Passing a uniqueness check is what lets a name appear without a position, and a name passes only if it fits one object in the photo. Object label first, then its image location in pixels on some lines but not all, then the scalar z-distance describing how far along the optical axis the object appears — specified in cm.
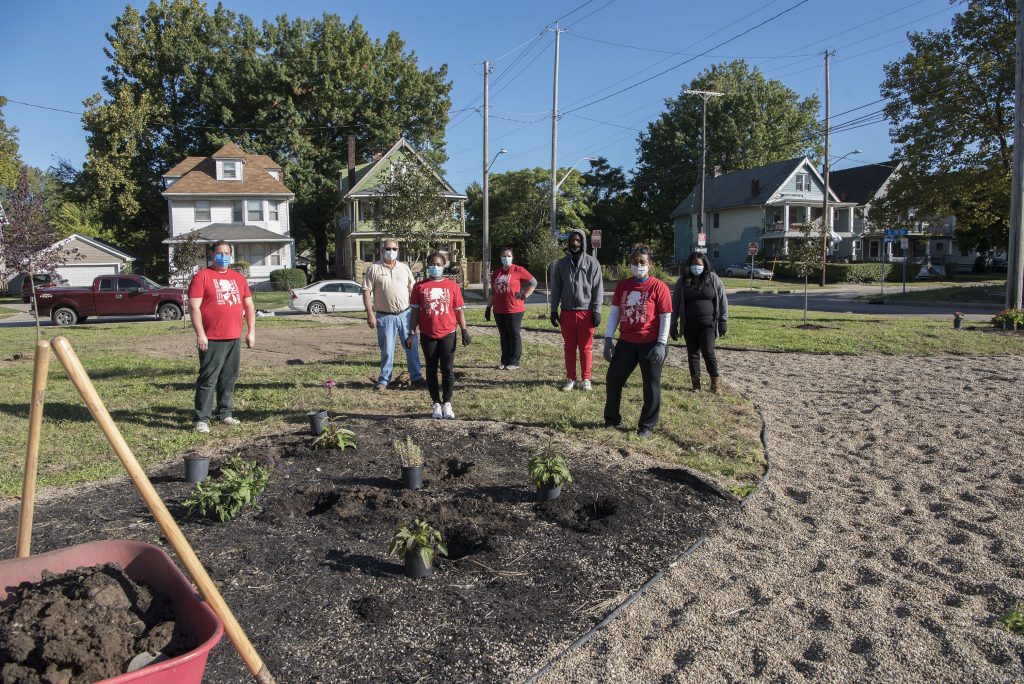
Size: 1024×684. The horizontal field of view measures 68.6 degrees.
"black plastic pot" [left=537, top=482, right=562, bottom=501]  527
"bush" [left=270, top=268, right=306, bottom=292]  4266
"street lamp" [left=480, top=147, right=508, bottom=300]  3453
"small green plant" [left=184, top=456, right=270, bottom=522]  488
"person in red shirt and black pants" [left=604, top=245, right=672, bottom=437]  711
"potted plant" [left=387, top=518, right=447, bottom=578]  410
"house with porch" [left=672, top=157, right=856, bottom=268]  5925
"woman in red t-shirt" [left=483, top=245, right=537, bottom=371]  1065
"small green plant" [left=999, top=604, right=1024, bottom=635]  364
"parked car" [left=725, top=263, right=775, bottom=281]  5182
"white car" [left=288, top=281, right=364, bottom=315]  2598
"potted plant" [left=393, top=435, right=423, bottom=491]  551
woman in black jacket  913
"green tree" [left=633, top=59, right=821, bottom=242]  6712
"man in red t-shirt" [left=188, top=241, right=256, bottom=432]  739
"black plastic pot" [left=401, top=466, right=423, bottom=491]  550
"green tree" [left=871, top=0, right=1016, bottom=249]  2878
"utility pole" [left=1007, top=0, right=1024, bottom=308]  1736
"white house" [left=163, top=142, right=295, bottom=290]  4469
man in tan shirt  934
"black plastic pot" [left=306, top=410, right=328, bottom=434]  690
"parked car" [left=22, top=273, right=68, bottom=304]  3411
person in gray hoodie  905
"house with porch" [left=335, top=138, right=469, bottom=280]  4588
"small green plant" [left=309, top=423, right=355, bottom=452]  649
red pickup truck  2339
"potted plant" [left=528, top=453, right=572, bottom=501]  523
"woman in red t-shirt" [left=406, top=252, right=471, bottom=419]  782
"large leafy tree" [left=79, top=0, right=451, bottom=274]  4885
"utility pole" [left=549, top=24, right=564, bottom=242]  3512
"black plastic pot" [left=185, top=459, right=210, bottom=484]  565
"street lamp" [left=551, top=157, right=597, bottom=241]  3520
